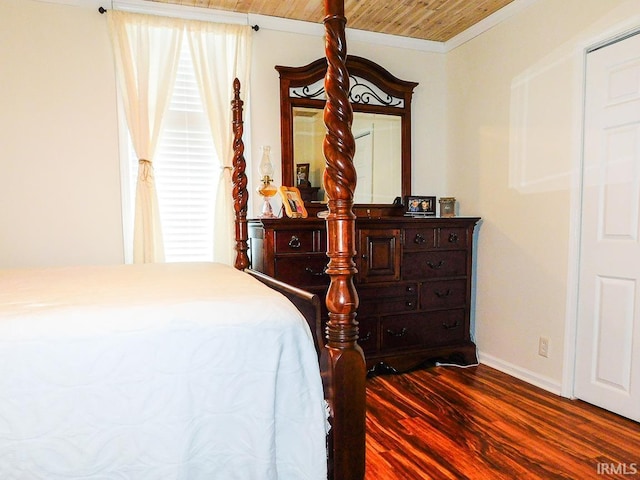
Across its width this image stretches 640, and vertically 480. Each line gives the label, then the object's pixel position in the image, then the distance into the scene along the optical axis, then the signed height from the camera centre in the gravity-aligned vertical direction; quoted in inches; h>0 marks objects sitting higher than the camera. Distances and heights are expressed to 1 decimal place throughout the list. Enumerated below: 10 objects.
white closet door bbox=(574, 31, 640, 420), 91.9 -5.9
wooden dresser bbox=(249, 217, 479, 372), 110.9 -17.8
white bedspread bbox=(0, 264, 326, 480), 42.1 -18.6
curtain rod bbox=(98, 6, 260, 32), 113.1 +53.1
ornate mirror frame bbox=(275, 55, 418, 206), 130.6 +37.1
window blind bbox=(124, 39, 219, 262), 122.6 +10.8
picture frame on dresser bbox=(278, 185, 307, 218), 116.8 +2.3
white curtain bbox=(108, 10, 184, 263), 115.8 +34.3
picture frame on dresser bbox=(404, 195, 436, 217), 138.6 +1.6
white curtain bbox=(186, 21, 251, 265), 123.5 +34.2
